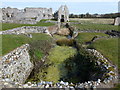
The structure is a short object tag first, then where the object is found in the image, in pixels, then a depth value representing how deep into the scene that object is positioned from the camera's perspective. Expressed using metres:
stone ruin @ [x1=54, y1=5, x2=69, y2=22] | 54.34
